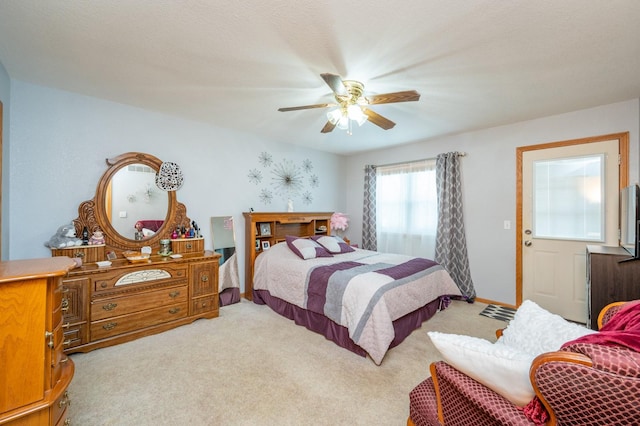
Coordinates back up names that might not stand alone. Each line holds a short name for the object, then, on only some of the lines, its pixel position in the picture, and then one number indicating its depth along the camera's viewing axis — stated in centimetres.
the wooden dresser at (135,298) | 239
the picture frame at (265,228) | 424
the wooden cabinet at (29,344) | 116
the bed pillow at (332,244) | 394
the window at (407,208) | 443
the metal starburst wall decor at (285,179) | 433
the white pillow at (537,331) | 120
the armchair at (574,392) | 70
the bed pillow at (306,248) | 354
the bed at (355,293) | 240
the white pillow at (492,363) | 93
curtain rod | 403
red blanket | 77
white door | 303
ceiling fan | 201
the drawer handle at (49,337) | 125
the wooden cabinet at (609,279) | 225
